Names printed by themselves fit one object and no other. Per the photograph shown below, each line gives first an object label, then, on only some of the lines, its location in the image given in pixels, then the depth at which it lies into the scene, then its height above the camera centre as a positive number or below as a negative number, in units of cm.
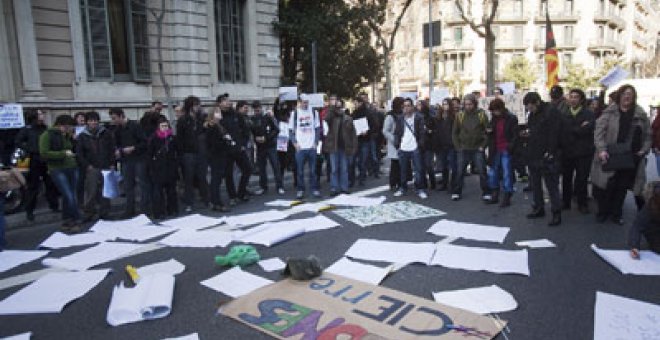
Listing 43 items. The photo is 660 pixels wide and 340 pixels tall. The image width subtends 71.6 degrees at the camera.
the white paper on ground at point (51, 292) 405 -164
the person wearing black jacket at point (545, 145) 648 -63
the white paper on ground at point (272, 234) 584 -163
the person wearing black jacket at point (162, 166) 759 -85
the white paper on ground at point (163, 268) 484 -165
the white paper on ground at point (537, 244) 545 -171
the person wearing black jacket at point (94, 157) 740 -66
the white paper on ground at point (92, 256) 521 -165
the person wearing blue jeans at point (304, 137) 903 -54
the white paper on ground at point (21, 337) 349 -165
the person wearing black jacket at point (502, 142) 772 -67
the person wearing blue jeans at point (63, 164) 687 -70
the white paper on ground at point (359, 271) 442 -164
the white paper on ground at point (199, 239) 588 -165
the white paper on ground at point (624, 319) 327 -168
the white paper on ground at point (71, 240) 608 -166
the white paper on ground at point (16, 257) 533 -167
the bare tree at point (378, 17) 2064 +412
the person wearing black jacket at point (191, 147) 798 -59
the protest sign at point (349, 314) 332 -162
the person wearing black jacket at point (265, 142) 955 -65
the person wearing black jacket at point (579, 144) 692 -67
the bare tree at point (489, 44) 2095 +280
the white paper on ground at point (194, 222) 689 -167
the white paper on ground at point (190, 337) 339 -164
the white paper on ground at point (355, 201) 816 -169
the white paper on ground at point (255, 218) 700 -167
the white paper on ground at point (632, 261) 450 -168
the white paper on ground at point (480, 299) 375 -166
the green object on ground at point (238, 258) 498 -158
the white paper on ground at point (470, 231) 587 -170
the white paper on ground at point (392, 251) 503 -166
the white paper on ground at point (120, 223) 697 -165
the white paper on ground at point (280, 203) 830 -170
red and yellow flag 1129 +97
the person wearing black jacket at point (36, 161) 792 -71
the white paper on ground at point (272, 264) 485 -165
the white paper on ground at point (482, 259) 468 -167
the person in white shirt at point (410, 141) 890 -69
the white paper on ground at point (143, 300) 376 -159
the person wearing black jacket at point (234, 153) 861 -76
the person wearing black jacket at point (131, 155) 758 -65
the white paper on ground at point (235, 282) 427 -165
